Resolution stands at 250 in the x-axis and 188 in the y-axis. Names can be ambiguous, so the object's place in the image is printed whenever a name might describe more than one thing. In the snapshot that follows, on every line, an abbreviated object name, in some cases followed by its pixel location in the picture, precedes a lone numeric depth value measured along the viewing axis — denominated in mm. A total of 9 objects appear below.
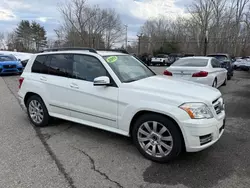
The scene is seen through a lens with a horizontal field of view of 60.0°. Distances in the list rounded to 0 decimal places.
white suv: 3059
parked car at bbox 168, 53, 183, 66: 27641
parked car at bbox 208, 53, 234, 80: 13133
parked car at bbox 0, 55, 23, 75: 15055
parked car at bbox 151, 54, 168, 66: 26828
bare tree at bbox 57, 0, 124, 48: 33406
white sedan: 7570
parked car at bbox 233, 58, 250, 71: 21456
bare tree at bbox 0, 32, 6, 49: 58256
